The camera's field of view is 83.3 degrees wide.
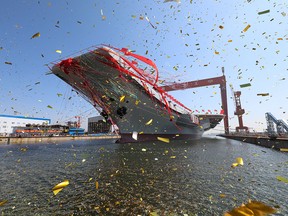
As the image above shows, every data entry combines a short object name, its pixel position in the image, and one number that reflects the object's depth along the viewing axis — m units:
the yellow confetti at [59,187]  5.73
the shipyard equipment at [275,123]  35.38
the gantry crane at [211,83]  50.72
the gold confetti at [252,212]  3.08
